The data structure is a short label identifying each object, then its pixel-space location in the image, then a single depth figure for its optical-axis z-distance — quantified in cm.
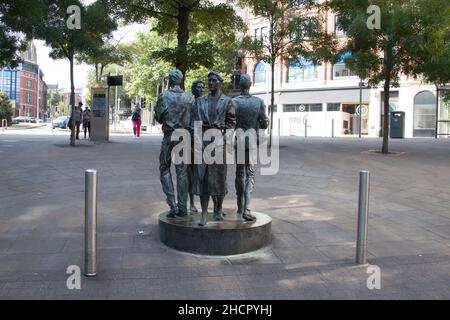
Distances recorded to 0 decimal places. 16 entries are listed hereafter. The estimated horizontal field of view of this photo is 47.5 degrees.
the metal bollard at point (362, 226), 544
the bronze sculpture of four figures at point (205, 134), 601
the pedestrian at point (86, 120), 2289
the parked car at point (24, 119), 7857
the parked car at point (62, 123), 4078
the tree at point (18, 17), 1345
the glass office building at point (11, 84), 10925
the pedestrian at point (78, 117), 2184
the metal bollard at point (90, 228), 483
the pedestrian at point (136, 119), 2600
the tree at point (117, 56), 3266
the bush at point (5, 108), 4956
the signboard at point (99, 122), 2042
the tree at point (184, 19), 1620
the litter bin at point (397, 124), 3022
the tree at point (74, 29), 1627
